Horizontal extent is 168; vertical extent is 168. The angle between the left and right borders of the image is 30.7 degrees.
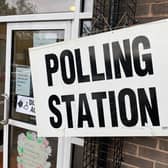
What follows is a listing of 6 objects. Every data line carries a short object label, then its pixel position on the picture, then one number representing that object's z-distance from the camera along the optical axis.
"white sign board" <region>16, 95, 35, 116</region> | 2.92
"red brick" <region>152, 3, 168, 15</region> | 1.87
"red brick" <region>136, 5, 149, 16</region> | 1.95
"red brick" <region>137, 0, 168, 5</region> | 1.90
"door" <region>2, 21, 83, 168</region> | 2.78
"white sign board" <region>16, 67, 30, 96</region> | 2.95
